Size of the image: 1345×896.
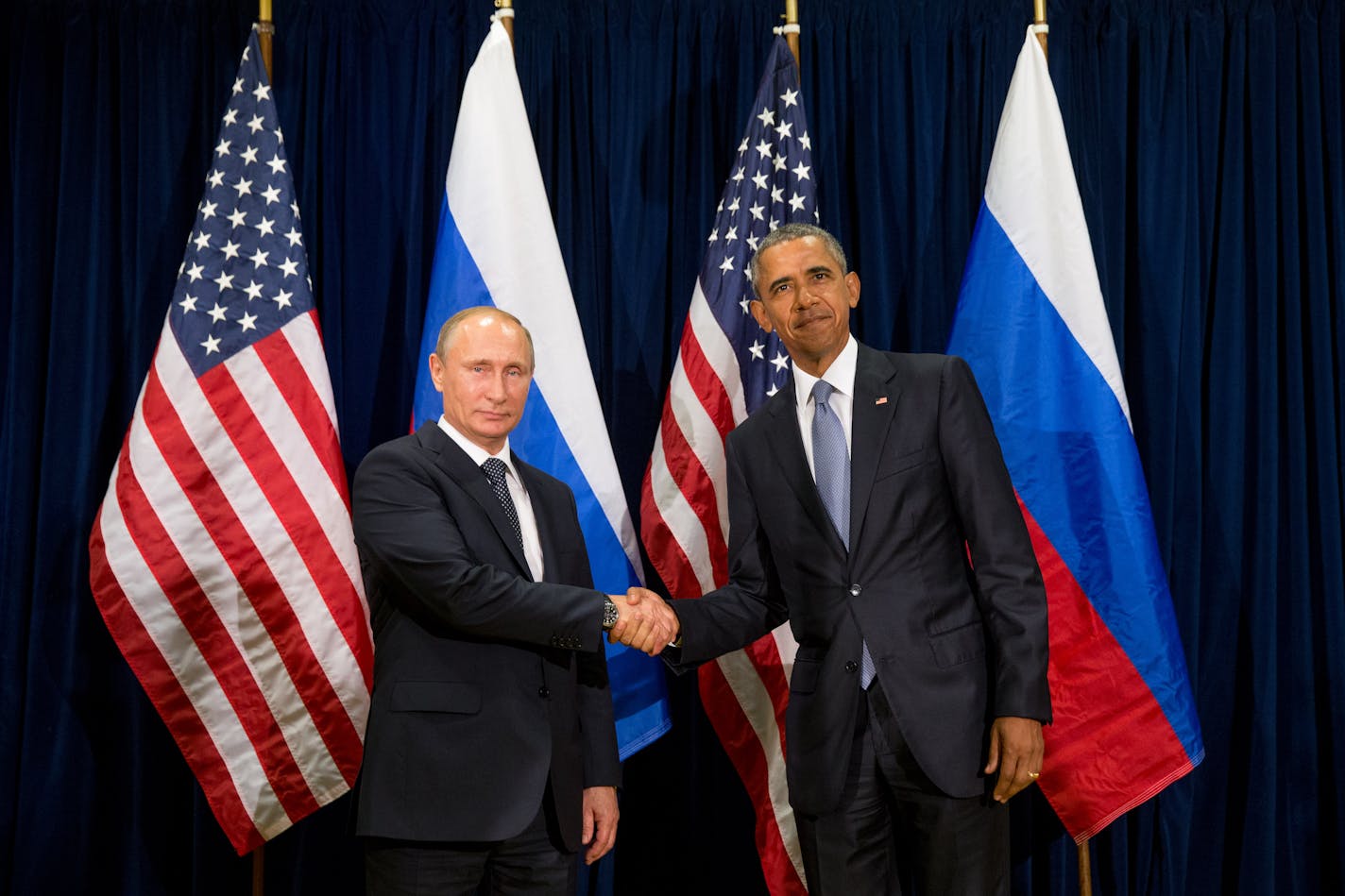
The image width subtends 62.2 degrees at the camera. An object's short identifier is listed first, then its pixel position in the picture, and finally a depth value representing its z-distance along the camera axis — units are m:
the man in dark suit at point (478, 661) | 2.17
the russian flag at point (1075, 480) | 2.99
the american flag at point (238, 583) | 2.89
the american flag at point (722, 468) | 3.12
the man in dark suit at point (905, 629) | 2.21
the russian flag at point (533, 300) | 3.07
